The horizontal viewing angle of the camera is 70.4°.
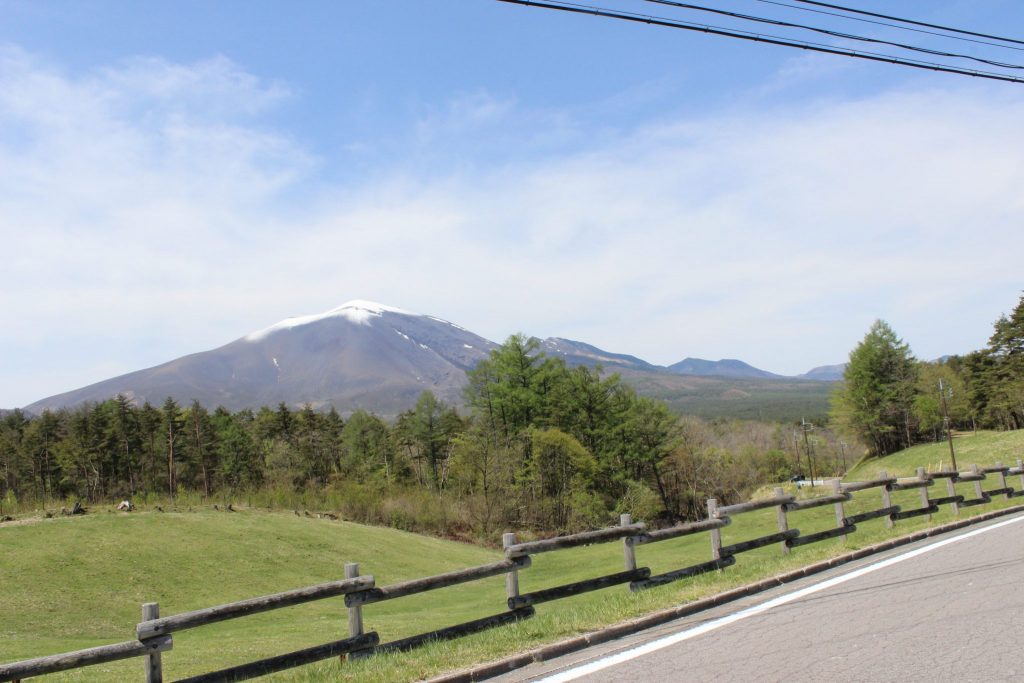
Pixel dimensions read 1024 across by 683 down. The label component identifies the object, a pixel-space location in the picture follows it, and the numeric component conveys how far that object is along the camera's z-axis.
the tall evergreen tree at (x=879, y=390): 91.31
